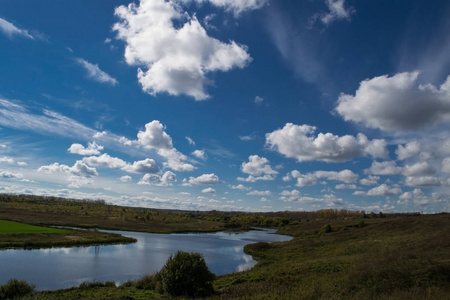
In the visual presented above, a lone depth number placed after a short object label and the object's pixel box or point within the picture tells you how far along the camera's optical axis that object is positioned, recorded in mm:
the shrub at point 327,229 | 80719
